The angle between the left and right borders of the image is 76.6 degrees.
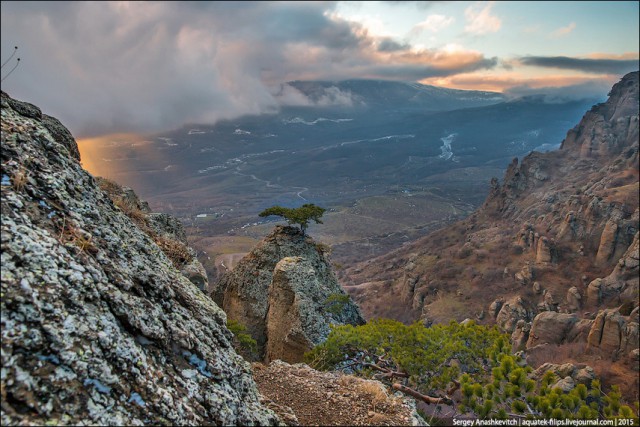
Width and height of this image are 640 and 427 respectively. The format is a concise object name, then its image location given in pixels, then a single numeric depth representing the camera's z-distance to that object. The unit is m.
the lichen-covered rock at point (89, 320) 5.45
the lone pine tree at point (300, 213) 36.94
